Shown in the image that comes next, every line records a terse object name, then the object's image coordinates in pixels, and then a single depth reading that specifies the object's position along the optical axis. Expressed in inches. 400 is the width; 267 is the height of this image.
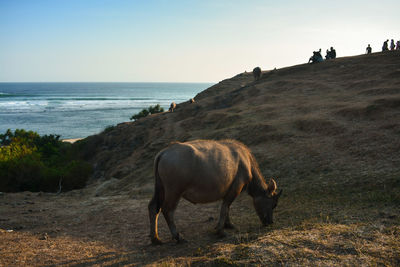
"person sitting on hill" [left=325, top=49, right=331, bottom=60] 1706.4
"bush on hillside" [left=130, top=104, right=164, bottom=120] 1900.8
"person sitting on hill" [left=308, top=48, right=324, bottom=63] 1615.3
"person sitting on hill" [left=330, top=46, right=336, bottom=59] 1697.8
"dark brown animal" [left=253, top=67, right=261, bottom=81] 1683.1
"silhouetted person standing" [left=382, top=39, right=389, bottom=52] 1581.0
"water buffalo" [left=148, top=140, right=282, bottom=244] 272.8
